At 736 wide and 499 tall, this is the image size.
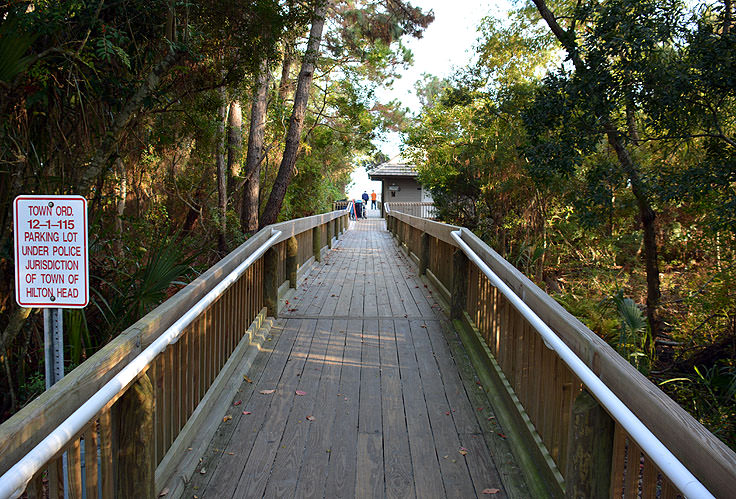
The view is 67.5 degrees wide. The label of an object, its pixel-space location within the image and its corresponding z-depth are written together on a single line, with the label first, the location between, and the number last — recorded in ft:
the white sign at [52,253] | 8.57
